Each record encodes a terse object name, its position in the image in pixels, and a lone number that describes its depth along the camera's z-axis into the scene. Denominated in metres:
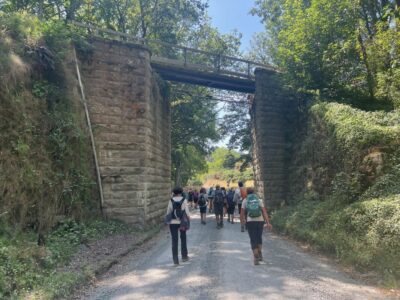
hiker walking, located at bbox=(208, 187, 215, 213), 19.71
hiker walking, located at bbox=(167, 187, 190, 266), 7.94
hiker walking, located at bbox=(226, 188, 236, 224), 15.60
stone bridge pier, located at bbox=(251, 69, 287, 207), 17.08
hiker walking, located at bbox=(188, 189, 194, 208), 24.23
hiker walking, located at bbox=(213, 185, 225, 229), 14.36
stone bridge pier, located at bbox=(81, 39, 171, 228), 12.36
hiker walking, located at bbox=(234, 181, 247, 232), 14.10
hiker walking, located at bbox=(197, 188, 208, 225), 15.92
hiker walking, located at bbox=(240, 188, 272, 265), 7.85
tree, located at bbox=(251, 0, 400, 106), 15.16
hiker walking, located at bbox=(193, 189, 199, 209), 21.64
